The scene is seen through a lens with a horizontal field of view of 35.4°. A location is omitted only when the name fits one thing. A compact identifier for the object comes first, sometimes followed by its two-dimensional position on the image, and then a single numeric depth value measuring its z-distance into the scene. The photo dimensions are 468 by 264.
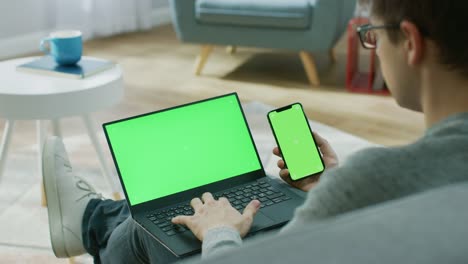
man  0.76
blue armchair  3.43
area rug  2.02
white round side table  1.94
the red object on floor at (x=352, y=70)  3.44
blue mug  2.16
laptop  1.38
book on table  2.11
